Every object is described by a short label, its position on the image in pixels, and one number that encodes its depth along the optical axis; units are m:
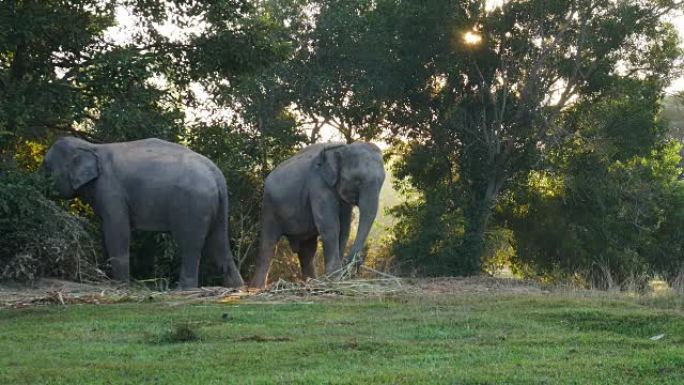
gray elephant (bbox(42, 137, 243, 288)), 18.52
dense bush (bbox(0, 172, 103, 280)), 16.20
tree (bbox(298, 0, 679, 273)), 24.80
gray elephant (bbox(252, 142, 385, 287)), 19.67
